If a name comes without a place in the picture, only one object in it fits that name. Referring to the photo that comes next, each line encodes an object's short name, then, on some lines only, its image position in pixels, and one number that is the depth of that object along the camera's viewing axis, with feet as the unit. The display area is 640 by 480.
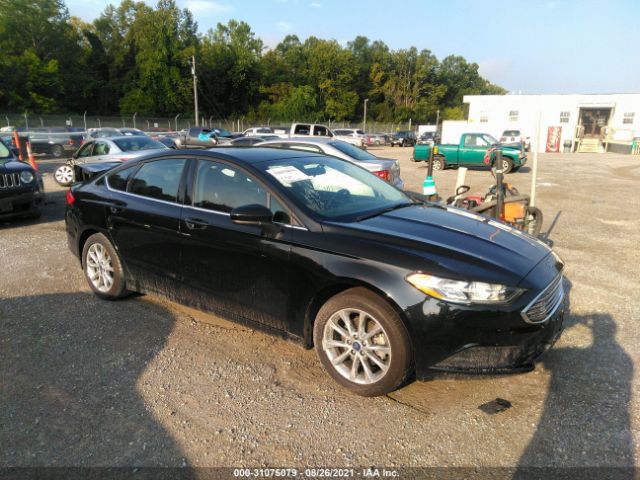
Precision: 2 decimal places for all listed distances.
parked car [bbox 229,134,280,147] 71.93
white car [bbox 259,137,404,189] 30.55
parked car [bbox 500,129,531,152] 101.61
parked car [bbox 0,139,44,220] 26.40
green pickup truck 61.72
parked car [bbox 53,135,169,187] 38.37
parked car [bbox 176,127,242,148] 99.23
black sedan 9.60
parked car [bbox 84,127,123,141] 70.36
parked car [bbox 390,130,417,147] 162.20
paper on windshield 12.14
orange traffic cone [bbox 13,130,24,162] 46.64
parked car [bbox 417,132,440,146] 152.76
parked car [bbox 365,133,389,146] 150.61
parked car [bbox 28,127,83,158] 82.33
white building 129.90
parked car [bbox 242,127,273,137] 113.91
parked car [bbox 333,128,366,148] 114.19
